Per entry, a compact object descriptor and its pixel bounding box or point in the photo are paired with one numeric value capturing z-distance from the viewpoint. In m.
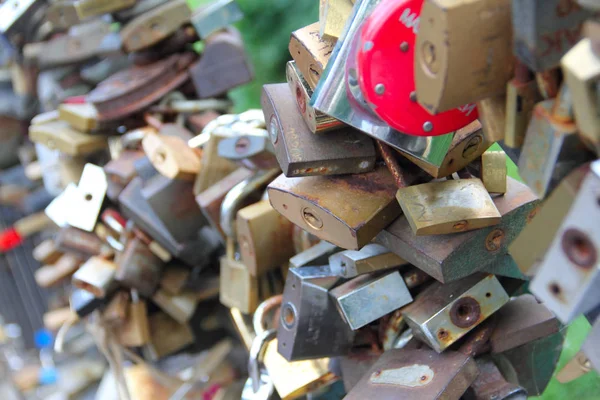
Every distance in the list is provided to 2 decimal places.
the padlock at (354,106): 0.52
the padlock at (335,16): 0.58
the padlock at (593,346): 0.43
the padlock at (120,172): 1.31
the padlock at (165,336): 1.43
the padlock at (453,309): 0.64
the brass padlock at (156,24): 1.42
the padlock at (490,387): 0.64
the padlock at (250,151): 0.96
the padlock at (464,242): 0.59
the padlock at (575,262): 0.36
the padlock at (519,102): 0.42
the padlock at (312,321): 0.77
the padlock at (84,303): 1.29
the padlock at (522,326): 0.68
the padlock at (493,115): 0.45
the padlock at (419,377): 0.60
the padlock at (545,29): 0.37
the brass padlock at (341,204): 0.61
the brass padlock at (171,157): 1.10
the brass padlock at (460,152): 0.59
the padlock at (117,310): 1.33
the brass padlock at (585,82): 0.34
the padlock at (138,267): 1.24
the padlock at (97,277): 1.26
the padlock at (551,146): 0.39
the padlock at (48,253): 1.68
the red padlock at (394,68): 0.45
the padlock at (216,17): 1.42
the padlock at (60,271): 1.62
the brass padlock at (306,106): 0.60
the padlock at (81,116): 1.49
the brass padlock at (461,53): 0.38
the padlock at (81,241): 1.45
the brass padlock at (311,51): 0.60
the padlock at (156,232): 1.17
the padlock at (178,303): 1.32
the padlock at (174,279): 1.31
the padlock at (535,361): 0.77
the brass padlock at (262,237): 0.93
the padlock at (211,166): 1.12
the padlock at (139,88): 1.43
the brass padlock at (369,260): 0.70
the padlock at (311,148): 0.61
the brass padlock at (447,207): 0.55
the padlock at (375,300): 0.69
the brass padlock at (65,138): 1.52
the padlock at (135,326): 1.37
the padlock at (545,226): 0.40
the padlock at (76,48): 1.63
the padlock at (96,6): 1.38
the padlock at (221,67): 1.42
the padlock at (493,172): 0.63
